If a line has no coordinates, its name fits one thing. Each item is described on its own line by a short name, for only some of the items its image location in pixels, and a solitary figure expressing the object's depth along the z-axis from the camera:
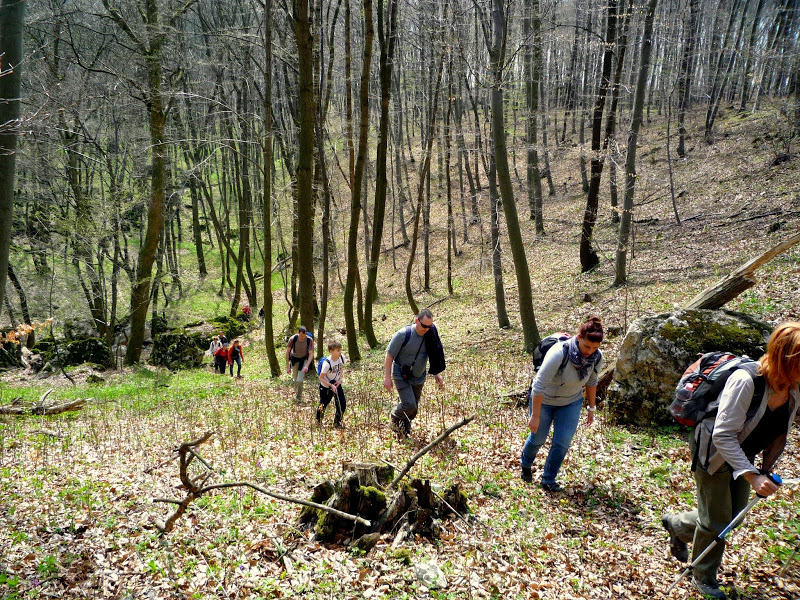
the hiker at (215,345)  17.85
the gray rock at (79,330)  20.68
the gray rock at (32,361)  18.20
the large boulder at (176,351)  19.20
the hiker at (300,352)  9.31
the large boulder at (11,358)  18.15
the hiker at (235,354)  16.45
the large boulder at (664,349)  6.46
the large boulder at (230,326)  23.89
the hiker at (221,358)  16.95
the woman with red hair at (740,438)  3.06
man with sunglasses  6.25
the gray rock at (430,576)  3.86
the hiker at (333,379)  7.35
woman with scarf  4.81
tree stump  4.48
